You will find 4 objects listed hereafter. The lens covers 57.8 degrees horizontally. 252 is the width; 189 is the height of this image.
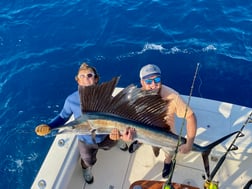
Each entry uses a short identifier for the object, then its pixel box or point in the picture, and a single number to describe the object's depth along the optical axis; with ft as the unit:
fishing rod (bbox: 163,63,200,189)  6.37
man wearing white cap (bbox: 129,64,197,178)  6.29
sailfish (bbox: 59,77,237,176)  5.56
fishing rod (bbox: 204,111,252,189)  6.67
